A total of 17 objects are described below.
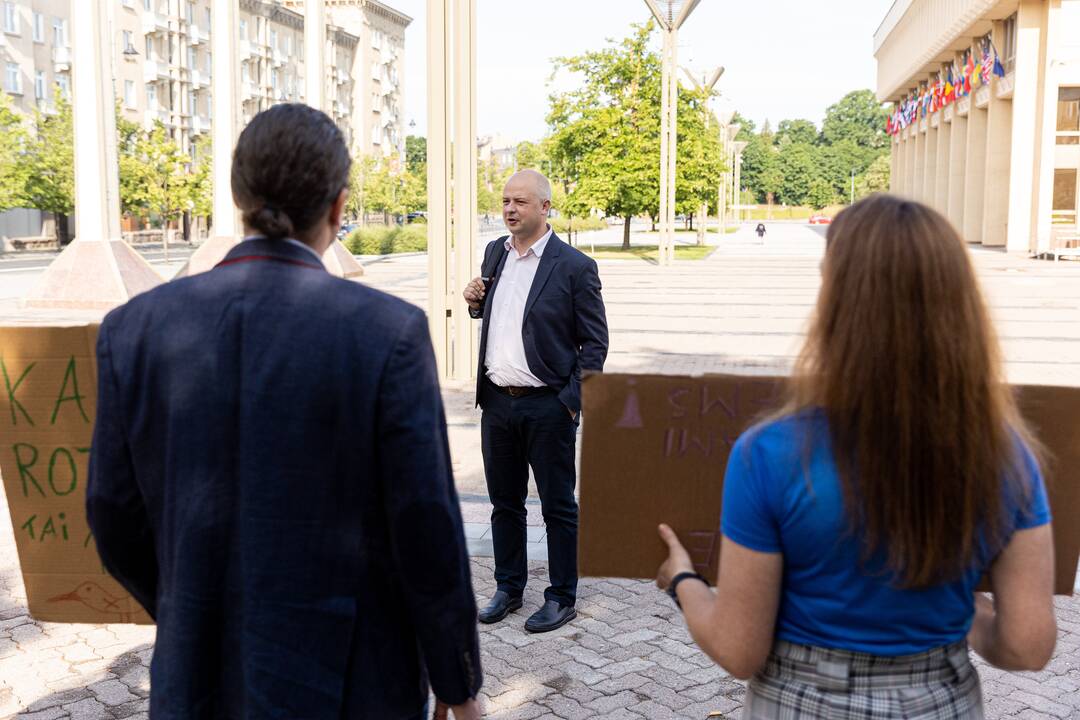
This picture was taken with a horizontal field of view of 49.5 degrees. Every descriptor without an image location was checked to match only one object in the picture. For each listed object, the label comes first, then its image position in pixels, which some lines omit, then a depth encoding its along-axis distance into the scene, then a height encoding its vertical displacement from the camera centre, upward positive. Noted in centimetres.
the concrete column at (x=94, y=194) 1895 +47
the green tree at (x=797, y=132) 17438 +1393
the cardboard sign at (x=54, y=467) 256 -55
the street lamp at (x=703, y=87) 4734 +554
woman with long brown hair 172 -43
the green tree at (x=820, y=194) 15062 +398
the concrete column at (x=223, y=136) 2209 +166
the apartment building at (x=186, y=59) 6009 +1067
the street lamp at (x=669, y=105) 3192 +352
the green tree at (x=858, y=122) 16838 +1502
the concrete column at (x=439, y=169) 1064 +51
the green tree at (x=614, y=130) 4288 +350
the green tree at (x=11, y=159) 4669 +259
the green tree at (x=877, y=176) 12169 +517
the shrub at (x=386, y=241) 4744 -70
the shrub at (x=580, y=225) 6788 -5
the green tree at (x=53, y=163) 5216 +268
